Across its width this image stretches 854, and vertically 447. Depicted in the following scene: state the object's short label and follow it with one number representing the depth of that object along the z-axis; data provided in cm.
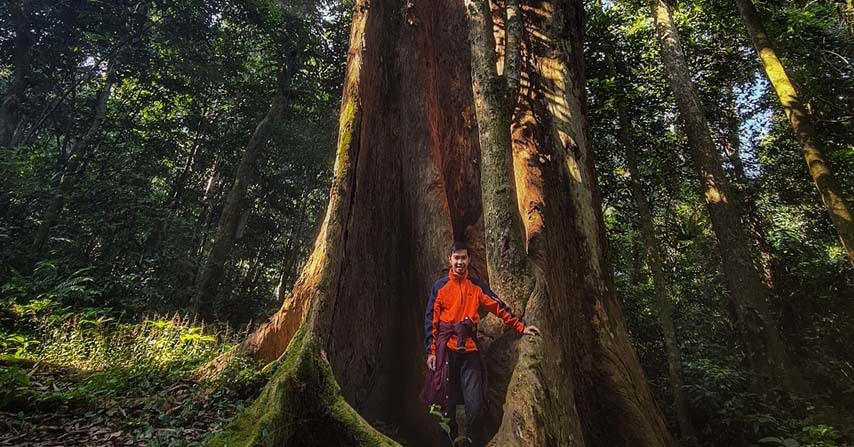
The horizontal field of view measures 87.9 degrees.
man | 400
